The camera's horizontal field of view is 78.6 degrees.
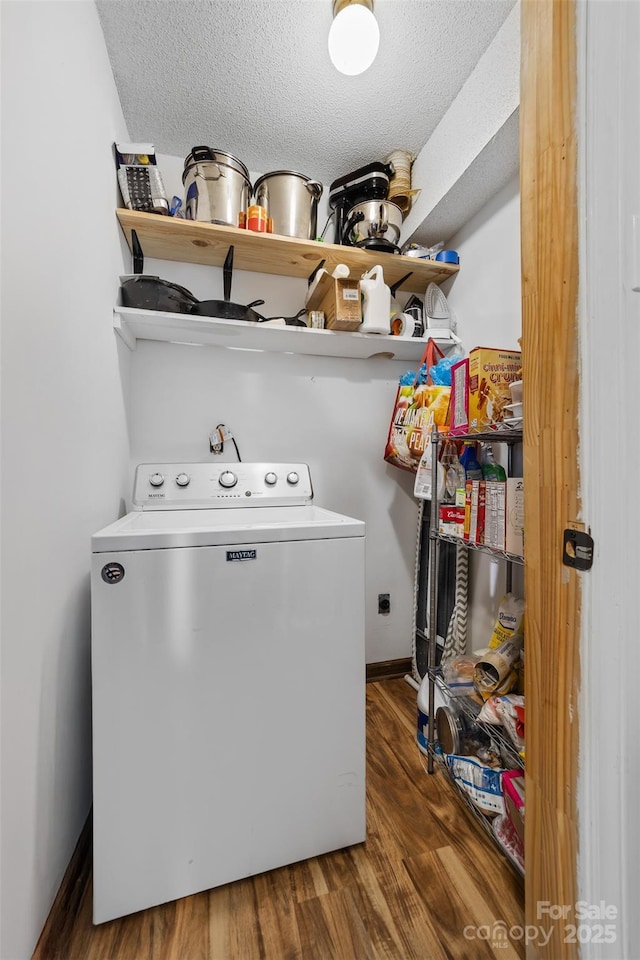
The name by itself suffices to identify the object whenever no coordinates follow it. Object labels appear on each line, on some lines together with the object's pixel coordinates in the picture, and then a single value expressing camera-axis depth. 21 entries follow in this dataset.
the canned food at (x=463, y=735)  1.27
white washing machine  0.87
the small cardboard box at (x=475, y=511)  1.21
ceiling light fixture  1.11
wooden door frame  0.67
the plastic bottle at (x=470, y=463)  1.38
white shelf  1.49
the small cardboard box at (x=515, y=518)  1.05
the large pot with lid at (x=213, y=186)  1.49
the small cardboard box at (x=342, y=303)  1.58
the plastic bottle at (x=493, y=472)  1.29
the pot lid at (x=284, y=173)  1.61
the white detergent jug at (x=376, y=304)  1.62
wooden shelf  1.49
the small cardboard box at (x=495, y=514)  1.12
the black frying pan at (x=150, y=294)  1.45
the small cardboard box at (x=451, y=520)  1.32
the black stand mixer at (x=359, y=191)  1.73
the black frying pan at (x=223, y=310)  1.55
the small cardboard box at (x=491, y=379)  1.13
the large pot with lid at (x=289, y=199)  1.63
